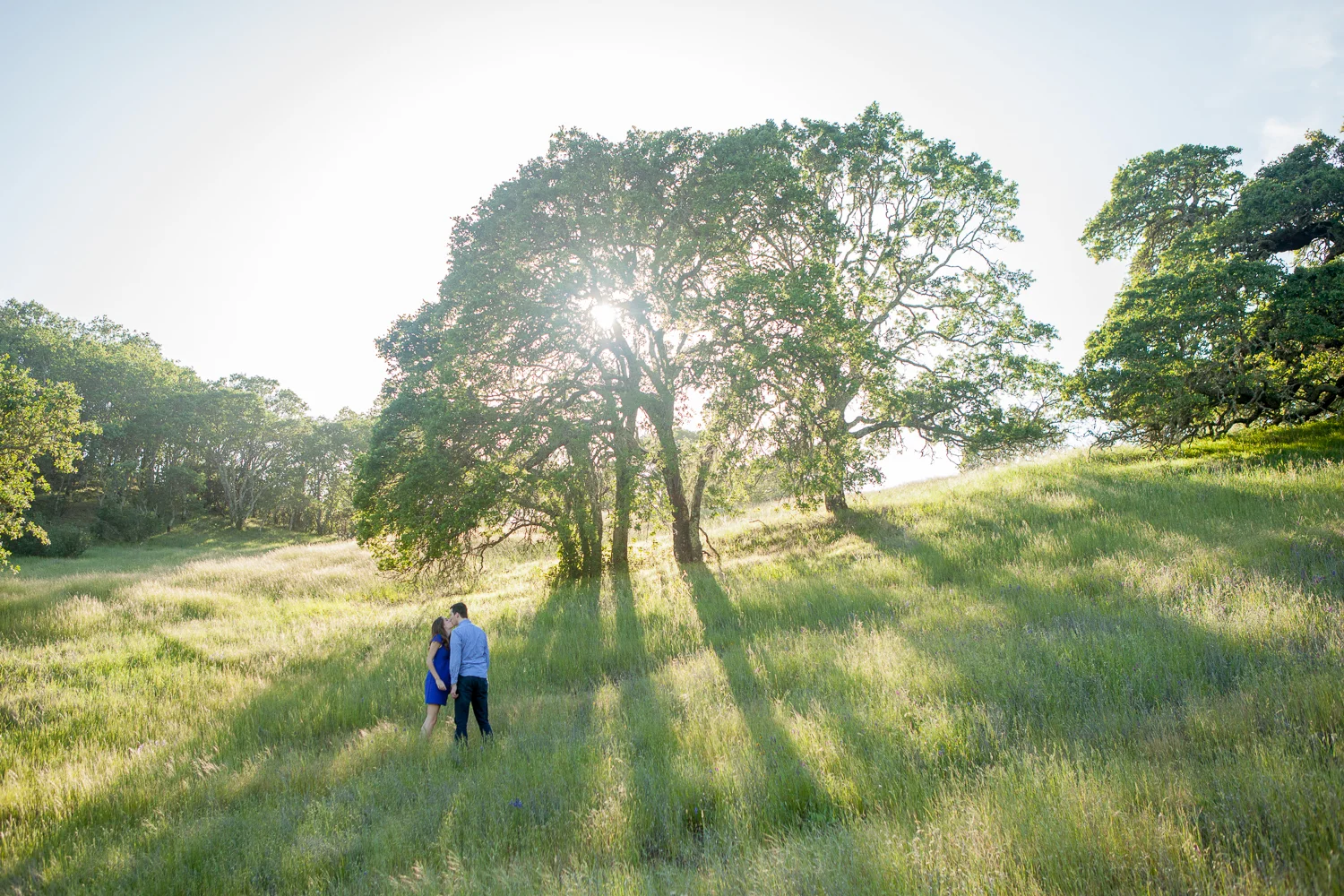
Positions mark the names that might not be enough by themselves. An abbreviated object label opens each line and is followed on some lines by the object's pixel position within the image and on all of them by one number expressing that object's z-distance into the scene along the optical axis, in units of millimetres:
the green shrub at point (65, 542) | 33719
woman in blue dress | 7641
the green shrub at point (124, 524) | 41969
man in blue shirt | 7281
